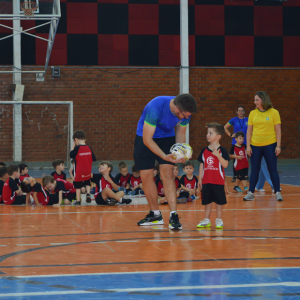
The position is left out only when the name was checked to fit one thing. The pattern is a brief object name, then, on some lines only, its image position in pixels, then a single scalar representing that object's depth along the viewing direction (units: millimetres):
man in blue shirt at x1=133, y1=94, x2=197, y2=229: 10232
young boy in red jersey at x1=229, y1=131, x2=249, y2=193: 19814
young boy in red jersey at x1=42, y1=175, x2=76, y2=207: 15585
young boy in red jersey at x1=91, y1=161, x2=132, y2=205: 15654
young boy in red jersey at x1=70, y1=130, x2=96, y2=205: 16403
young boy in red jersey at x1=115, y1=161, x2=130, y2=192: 18455
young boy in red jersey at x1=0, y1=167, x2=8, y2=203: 15907
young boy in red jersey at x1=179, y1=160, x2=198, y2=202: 16158
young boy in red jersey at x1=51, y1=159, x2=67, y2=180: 17650
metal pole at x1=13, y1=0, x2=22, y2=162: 32224
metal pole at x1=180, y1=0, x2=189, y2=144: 33915
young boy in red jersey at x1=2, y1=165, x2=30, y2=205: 15349
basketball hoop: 21006
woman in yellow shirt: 15737
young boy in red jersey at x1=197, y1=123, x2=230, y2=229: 10961
